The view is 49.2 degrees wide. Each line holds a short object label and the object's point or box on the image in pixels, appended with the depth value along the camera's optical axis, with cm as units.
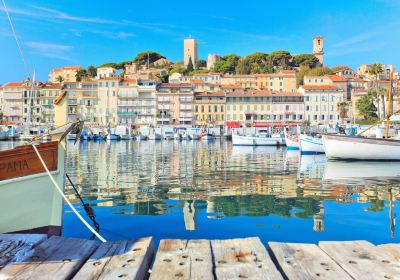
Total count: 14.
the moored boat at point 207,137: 7944
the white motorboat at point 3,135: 7964
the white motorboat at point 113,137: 7739
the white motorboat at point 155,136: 8182
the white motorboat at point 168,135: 8688
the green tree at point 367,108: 9906
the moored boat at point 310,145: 4184
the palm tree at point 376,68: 9388
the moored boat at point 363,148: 2909
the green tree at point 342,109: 10194
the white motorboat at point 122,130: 8998
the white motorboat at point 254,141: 5872
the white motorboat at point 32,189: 664
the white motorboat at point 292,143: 5100
